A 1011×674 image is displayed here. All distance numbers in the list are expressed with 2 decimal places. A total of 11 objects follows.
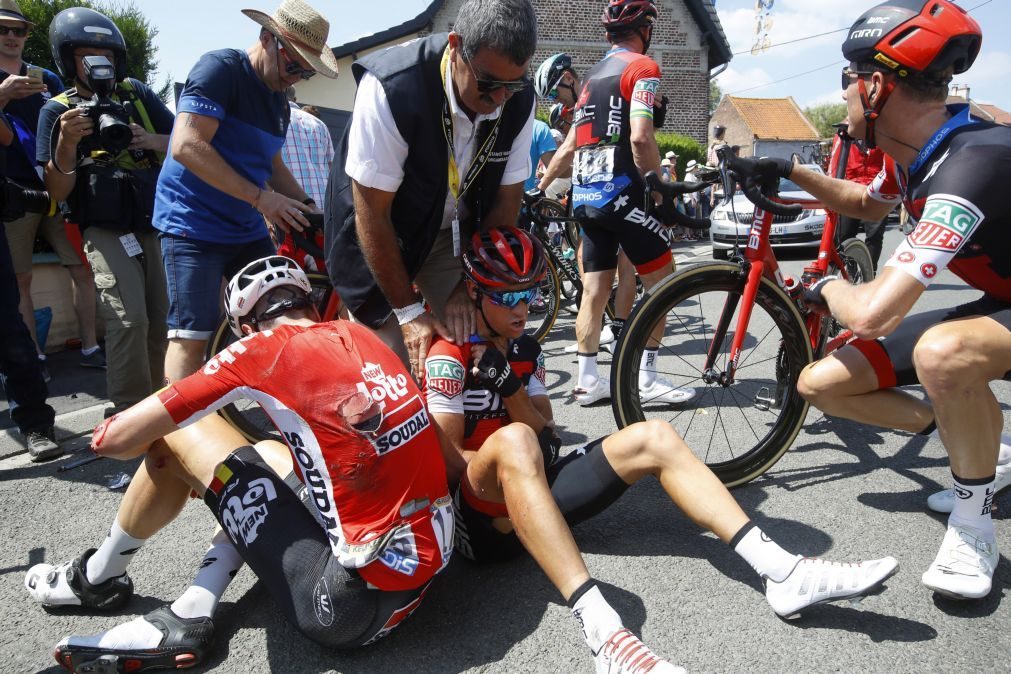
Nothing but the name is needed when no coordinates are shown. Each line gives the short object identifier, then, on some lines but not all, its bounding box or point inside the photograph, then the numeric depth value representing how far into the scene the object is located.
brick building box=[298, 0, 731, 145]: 23.38
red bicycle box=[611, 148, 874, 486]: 2.92
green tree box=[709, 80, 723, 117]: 94.38
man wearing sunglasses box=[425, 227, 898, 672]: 1.94
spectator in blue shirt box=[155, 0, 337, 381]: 3.07
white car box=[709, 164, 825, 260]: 10.98
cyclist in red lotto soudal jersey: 1.84
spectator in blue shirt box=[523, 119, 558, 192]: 6.56
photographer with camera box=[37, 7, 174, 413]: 3.43
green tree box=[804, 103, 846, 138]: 88.94
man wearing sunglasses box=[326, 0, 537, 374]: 2.14
